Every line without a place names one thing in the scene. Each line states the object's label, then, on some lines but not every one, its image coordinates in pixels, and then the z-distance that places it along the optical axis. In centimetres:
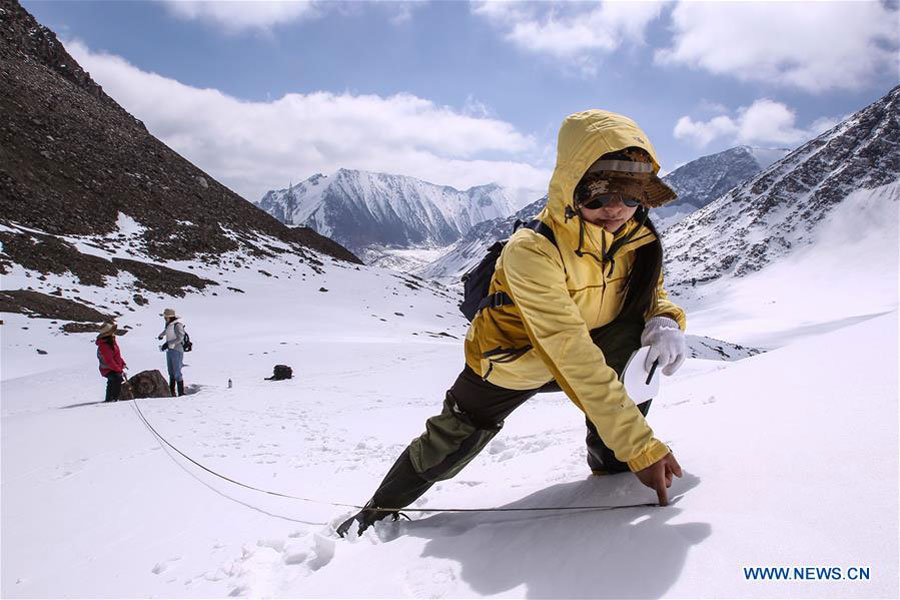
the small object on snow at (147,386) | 1005
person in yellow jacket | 222
